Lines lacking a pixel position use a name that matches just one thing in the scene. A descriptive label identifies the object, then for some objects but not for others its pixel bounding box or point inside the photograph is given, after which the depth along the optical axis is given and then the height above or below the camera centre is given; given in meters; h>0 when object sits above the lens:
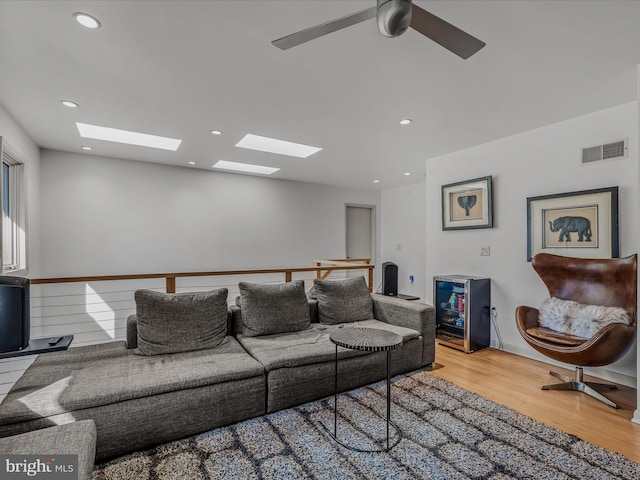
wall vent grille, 2.74 +0.79
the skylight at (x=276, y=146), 3.87 +1.22
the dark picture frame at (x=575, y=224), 2.76 +0.17
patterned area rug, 1.65 -1.18
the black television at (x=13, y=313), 1.59 -0.35
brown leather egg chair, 2.32 -0.51
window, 3.10 +0.29
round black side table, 1.92 -0.62
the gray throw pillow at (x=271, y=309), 2.79 -0.60
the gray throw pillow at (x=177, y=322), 2.38 -0.61
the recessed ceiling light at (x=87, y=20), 1.67 +1.17
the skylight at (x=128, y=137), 3.60 +1.24
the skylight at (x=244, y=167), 4.87 +1.19
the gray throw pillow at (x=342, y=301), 3.24 -0.60
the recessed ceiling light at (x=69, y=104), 2.68 +1.18
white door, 6.84 +0.22
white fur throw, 2.48 -0.61
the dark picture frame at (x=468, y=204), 3.72 +0.46
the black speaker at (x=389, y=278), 6.23 -0.70
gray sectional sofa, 1.74 -0.82
